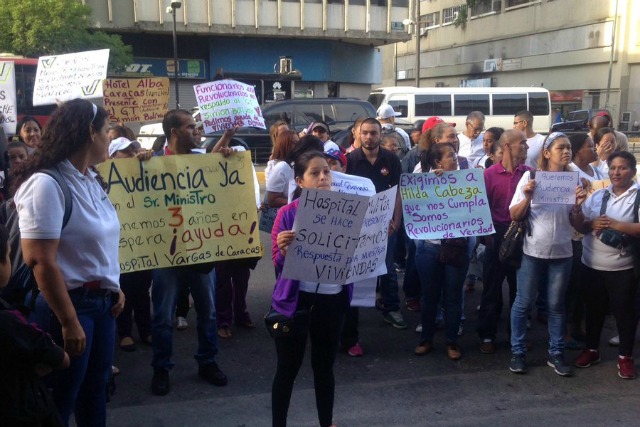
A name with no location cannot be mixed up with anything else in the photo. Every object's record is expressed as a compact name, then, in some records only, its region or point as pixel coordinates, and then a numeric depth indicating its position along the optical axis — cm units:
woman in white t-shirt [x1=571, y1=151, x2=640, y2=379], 435
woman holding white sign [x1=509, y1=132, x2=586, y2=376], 441
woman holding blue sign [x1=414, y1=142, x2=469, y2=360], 471
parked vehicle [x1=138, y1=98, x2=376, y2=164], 1614
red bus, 1623
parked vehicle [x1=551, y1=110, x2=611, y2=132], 2199
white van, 2508
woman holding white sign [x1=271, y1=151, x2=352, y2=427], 325
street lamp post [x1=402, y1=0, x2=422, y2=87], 3247
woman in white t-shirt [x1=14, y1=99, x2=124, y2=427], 254
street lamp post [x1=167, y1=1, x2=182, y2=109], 2393
